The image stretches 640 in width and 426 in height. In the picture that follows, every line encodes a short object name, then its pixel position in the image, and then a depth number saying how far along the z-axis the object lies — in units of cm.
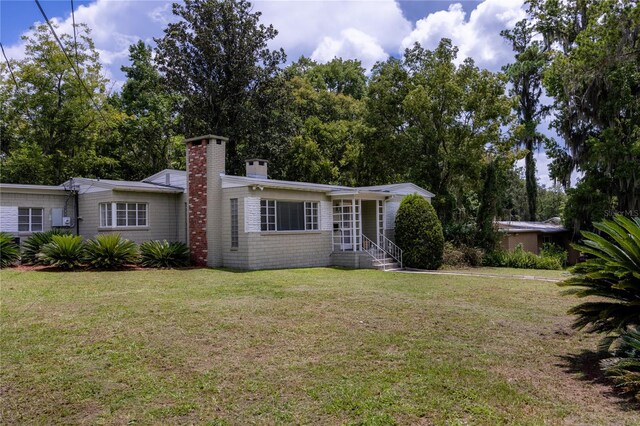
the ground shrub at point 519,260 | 2119
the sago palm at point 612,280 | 538
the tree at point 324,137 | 3103
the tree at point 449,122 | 2467
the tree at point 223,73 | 2816
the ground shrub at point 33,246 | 1612
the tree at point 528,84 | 3259
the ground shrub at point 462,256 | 2069
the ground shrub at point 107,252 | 1527
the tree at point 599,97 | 2172
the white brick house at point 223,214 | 1698
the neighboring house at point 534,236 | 2557
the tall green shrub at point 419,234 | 1912
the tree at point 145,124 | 3234
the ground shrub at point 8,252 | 1528
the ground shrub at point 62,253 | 1497
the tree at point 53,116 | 3089
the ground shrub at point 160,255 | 1647
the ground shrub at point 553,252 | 2302
